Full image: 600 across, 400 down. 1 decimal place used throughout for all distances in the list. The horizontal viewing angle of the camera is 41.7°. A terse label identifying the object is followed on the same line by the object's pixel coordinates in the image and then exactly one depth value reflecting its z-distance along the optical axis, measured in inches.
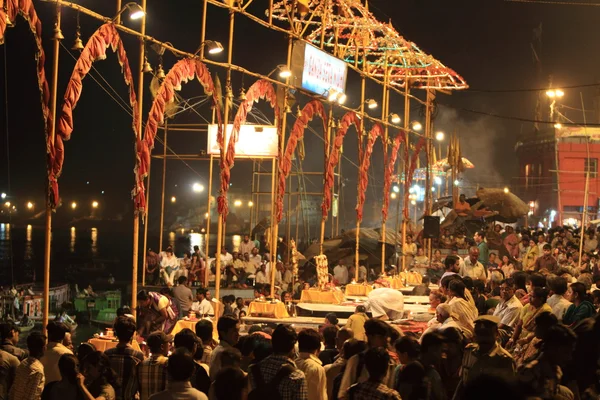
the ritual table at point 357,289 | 808.3
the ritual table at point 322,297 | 733.9
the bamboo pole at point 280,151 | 651.2
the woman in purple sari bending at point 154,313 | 516.7
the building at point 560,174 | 2058.3
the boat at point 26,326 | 961.6
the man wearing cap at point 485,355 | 265.6
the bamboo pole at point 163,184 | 857.5
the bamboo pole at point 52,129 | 384.2
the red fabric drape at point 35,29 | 370.9
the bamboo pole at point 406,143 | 998.4
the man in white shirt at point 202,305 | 577.3
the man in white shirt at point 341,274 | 938.1
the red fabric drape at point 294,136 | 673.0
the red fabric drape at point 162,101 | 478.6
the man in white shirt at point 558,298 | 389.1
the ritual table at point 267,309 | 629.9
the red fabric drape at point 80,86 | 402.9
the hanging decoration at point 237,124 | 598.2
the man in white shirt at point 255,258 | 936.3
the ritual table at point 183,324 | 528.4
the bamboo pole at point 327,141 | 751.7
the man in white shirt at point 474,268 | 655.6
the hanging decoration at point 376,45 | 802.1
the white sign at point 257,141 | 721.6
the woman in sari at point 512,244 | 1048.2
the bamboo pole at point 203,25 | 551.0
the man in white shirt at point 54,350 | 291.7
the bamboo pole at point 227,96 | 573.6
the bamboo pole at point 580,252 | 826.8
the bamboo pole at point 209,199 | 699.1
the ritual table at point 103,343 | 444.8
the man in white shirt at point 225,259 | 921.7
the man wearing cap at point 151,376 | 267.4
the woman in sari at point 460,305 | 398.9
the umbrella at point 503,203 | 1418.6
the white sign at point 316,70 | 680.4
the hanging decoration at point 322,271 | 747.4
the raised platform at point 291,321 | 606.5
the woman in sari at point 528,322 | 354.3
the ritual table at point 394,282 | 859.7
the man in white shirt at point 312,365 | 263.4
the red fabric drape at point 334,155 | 770.2
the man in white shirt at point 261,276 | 870.4
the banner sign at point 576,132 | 2074.3
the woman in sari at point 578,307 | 370.9
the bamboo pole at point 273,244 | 641.6
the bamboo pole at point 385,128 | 922.7
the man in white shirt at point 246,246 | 979.9
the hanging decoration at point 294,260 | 792.9
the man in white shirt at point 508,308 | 409.3
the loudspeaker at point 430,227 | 1037.8
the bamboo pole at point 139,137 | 449.7
